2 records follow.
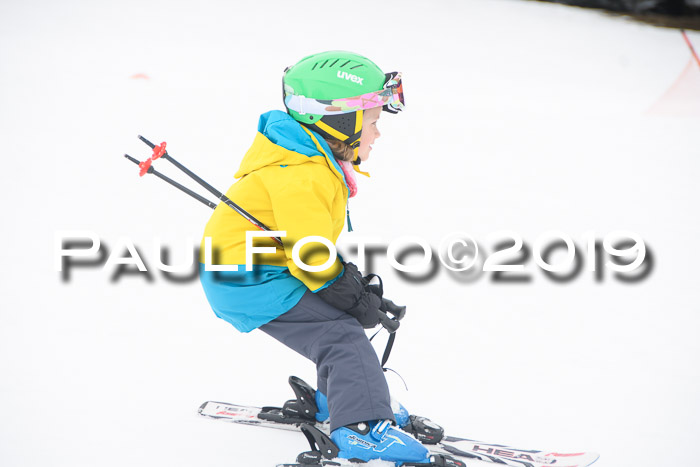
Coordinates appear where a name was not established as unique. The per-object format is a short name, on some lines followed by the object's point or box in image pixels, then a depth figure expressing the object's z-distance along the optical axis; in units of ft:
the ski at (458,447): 17.26
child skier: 16.64
